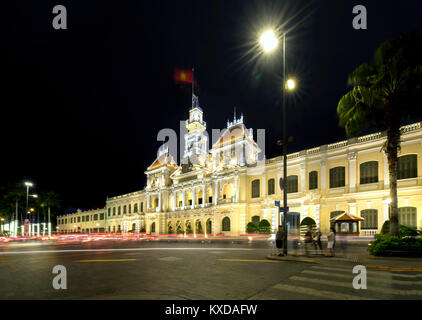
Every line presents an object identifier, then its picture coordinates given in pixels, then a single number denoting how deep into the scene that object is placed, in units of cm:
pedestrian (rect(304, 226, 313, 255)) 1434
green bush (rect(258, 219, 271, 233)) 3481
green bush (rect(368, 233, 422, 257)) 1228
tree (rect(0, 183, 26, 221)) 6212
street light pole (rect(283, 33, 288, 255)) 1425
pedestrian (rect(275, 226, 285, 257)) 1399
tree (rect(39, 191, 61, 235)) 7244
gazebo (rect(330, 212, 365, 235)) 2423
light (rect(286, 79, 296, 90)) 1534
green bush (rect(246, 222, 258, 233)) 3656
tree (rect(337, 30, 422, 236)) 1377
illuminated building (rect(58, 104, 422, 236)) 2695
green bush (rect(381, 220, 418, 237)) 1411
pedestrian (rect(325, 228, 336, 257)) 1387
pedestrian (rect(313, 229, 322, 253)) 1545
